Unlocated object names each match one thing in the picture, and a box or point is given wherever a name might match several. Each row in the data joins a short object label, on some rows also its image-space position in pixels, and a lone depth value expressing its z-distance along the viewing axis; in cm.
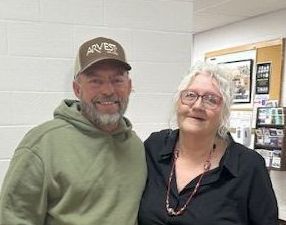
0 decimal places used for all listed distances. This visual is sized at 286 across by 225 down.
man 134
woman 148
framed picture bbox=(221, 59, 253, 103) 502
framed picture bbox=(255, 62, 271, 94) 470
